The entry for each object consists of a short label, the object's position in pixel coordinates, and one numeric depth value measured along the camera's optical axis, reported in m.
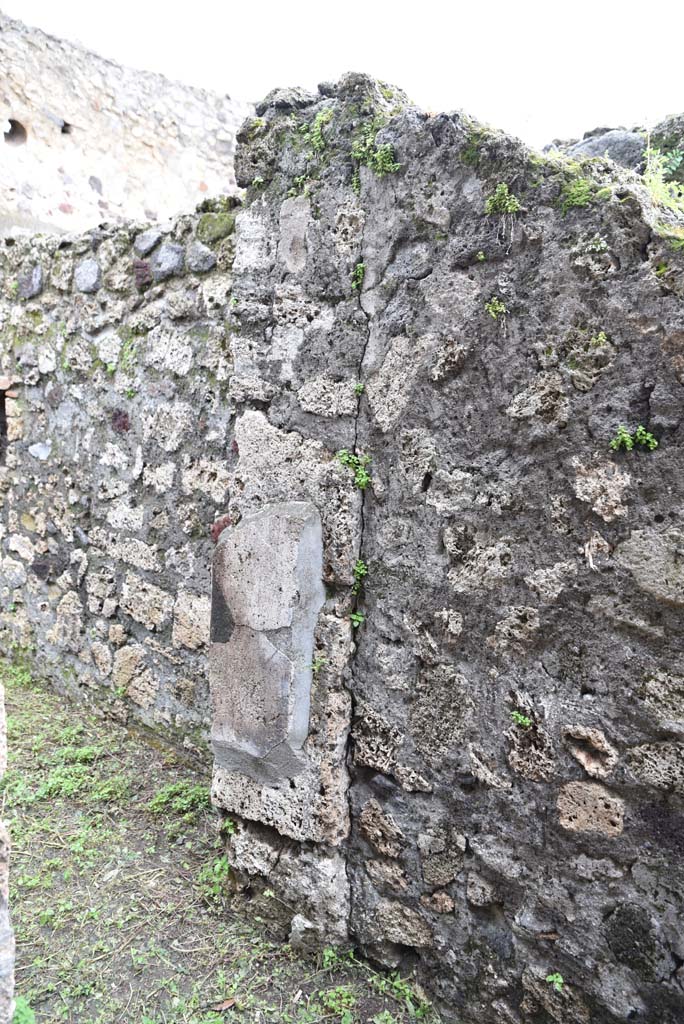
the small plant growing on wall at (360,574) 2.06
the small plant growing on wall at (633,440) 1.53
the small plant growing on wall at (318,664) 2.10
